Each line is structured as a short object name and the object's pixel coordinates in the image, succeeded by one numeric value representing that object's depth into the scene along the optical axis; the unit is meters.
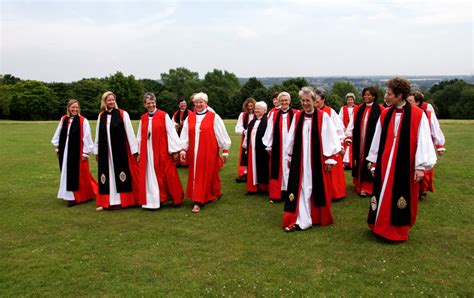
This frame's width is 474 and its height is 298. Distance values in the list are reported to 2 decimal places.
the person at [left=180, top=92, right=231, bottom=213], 8.19
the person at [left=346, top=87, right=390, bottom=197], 9.09
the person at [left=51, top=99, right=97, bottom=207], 8.85
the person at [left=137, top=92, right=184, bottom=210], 8.30
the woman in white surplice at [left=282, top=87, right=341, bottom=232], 6.61
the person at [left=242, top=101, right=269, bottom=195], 9.59
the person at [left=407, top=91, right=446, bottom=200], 7.82
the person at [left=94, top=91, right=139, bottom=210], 8.42
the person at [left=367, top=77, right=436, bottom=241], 5.78
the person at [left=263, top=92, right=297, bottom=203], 8.83
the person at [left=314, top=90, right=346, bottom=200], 8.24
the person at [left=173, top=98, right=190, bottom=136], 13.78
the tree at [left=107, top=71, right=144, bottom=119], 71.25
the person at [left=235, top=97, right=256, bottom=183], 10.93
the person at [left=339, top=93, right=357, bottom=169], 12.49
